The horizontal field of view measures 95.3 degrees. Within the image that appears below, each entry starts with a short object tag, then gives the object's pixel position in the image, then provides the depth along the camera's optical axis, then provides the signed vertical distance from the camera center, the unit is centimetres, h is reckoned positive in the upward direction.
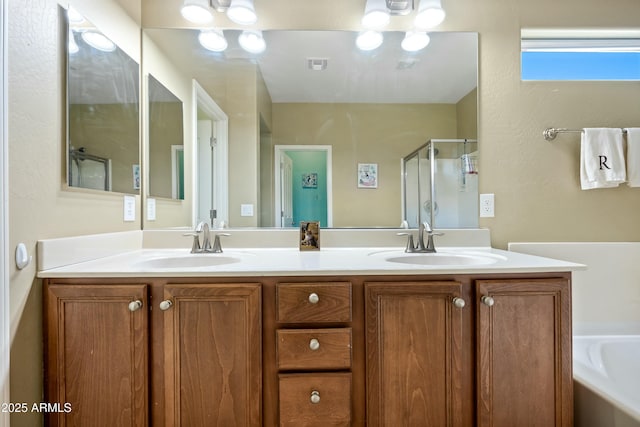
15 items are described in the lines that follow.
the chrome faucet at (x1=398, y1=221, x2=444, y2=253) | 152 -17
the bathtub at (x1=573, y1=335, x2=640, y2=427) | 107 -73
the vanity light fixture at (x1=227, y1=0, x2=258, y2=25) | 153 +108
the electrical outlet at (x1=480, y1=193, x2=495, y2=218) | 165 +3
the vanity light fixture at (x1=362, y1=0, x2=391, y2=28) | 156 +108
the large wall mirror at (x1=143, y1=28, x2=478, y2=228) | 166 +55
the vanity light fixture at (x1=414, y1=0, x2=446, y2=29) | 156 +108
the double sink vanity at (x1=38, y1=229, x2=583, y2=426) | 100 -46
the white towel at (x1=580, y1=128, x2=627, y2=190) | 154 +29
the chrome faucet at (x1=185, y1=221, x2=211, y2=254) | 151 -15
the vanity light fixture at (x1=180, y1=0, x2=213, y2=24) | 155 +110
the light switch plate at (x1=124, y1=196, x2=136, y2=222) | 148 +3
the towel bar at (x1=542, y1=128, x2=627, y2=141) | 161 +44
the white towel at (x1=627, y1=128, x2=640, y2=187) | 154 +29
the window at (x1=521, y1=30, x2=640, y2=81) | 168 +92
